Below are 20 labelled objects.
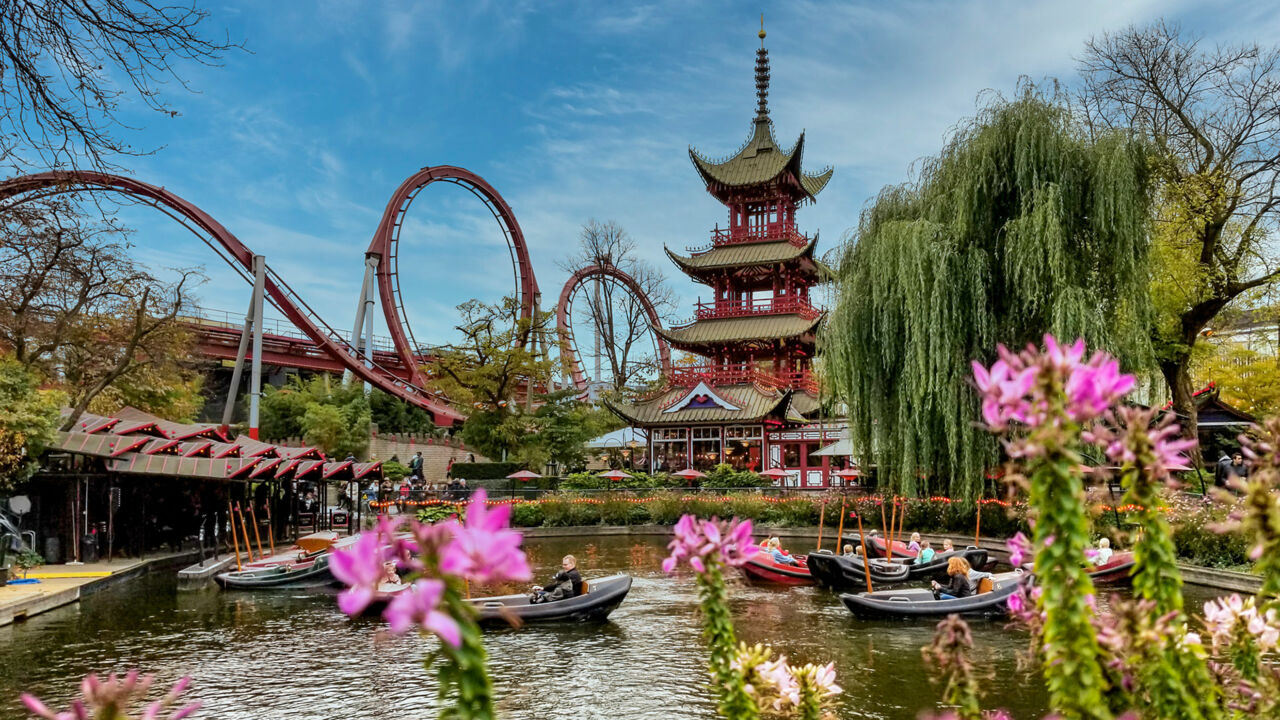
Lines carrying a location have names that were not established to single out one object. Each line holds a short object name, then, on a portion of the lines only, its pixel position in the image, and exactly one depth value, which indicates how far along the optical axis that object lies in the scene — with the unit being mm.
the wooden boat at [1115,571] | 14633
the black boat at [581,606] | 13430
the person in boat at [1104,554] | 14355
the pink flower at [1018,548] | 2951
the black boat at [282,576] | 17234
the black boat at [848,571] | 16578
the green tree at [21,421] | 15781
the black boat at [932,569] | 17766
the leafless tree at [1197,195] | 23016
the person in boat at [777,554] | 17625
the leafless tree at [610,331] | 51188
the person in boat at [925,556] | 17984
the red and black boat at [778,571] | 17328
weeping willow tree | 17672
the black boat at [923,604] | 12766
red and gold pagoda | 36656
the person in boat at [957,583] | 13164
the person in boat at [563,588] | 13852
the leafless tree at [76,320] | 15359
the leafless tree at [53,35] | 5215
